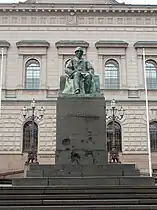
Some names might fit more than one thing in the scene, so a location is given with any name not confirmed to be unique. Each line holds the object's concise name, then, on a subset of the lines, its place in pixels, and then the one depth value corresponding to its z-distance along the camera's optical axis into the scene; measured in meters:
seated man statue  13.69
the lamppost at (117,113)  29.36
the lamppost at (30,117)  28.38
